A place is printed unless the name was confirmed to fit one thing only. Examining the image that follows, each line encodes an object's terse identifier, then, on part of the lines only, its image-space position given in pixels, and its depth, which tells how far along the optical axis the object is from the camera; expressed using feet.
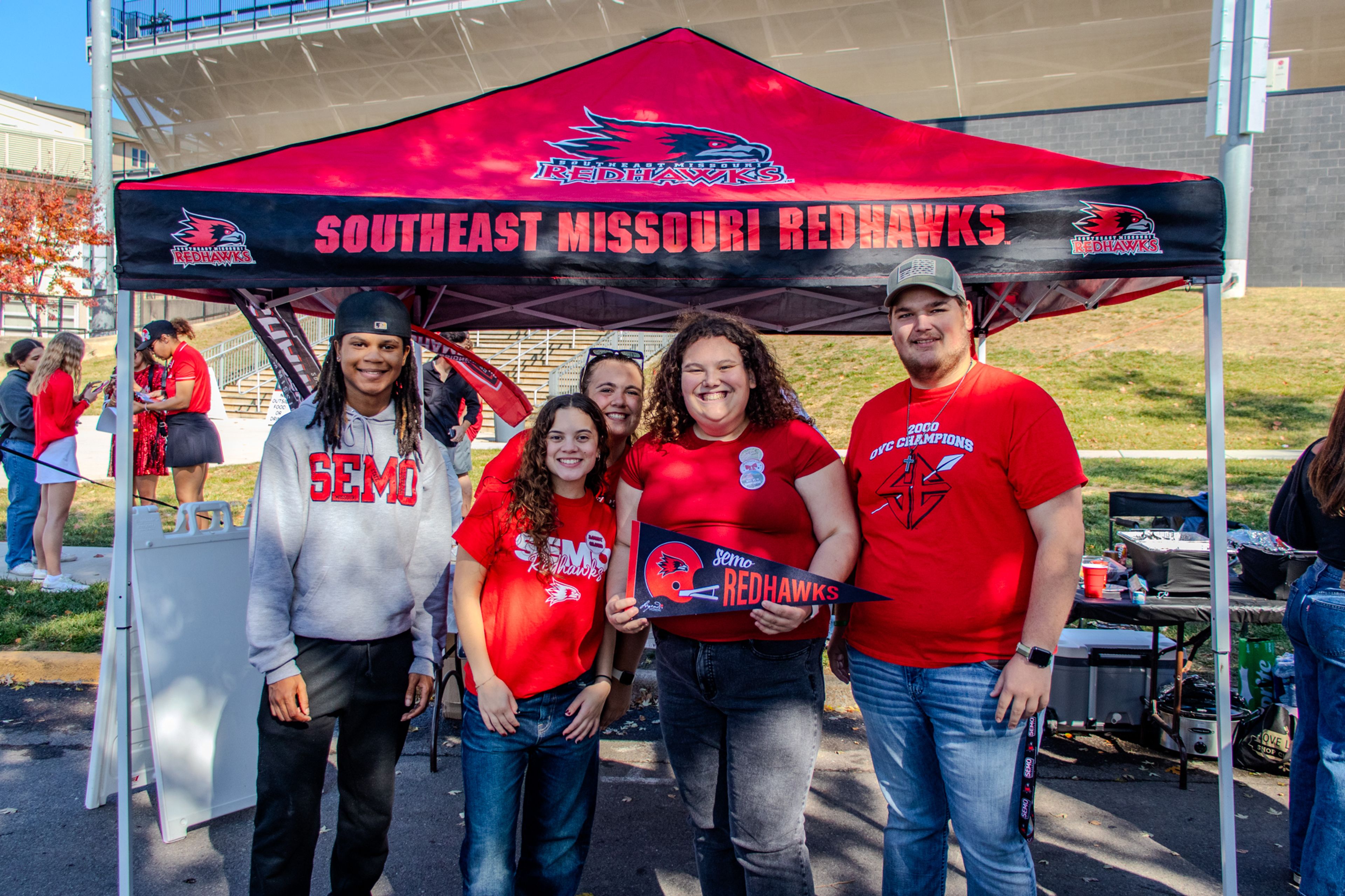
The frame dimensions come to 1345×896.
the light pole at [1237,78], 27.94
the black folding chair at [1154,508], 16.94
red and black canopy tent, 9.53
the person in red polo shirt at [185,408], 21.97
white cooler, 13.97
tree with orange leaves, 80.48
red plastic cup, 13.05
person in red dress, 22.31
